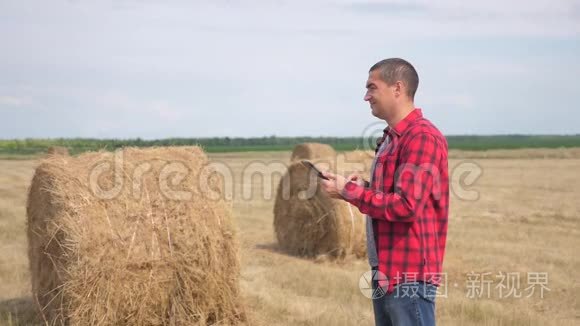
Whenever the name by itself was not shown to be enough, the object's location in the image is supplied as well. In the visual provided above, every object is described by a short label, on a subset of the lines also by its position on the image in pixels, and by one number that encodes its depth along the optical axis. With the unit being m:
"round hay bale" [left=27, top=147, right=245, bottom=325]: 6.00
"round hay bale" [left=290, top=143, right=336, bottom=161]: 24.09
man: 3.30
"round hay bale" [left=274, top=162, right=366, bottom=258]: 10.89
